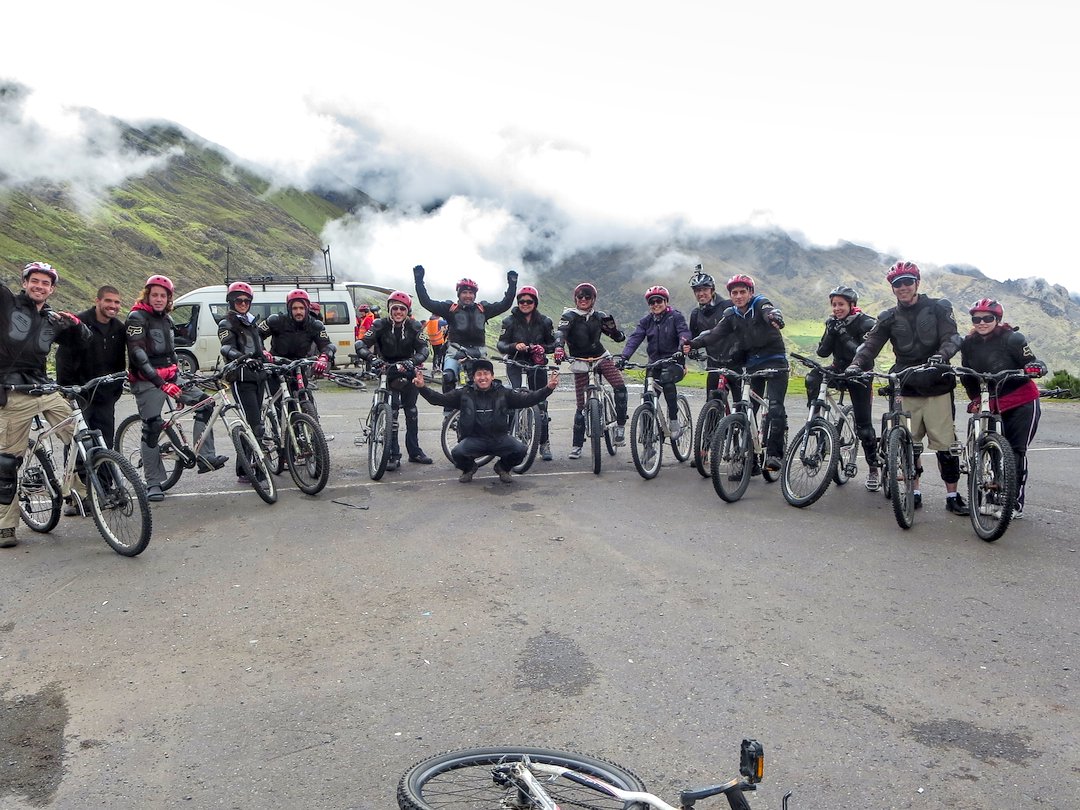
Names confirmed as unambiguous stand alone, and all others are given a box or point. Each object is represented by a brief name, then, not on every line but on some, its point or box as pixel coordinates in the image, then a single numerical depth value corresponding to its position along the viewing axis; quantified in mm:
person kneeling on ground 9125
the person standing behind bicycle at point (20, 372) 6559
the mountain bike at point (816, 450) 7656
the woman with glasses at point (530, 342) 10227
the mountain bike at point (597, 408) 9484
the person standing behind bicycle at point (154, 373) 7754
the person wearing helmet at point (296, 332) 9383
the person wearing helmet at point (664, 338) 9672
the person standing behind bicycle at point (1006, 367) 7289
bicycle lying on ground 2611
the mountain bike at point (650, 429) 9227
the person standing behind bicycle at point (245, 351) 8734
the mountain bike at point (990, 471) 6496
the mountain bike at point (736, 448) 8039
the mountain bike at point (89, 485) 6270
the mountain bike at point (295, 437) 8320
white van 23703
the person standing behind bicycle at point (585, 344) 10055
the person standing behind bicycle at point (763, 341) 8711
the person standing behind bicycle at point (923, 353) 7477
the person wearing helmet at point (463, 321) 10344
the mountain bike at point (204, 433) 7996
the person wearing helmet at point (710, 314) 9320
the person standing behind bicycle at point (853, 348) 8516
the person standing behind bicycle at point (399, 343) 9760
